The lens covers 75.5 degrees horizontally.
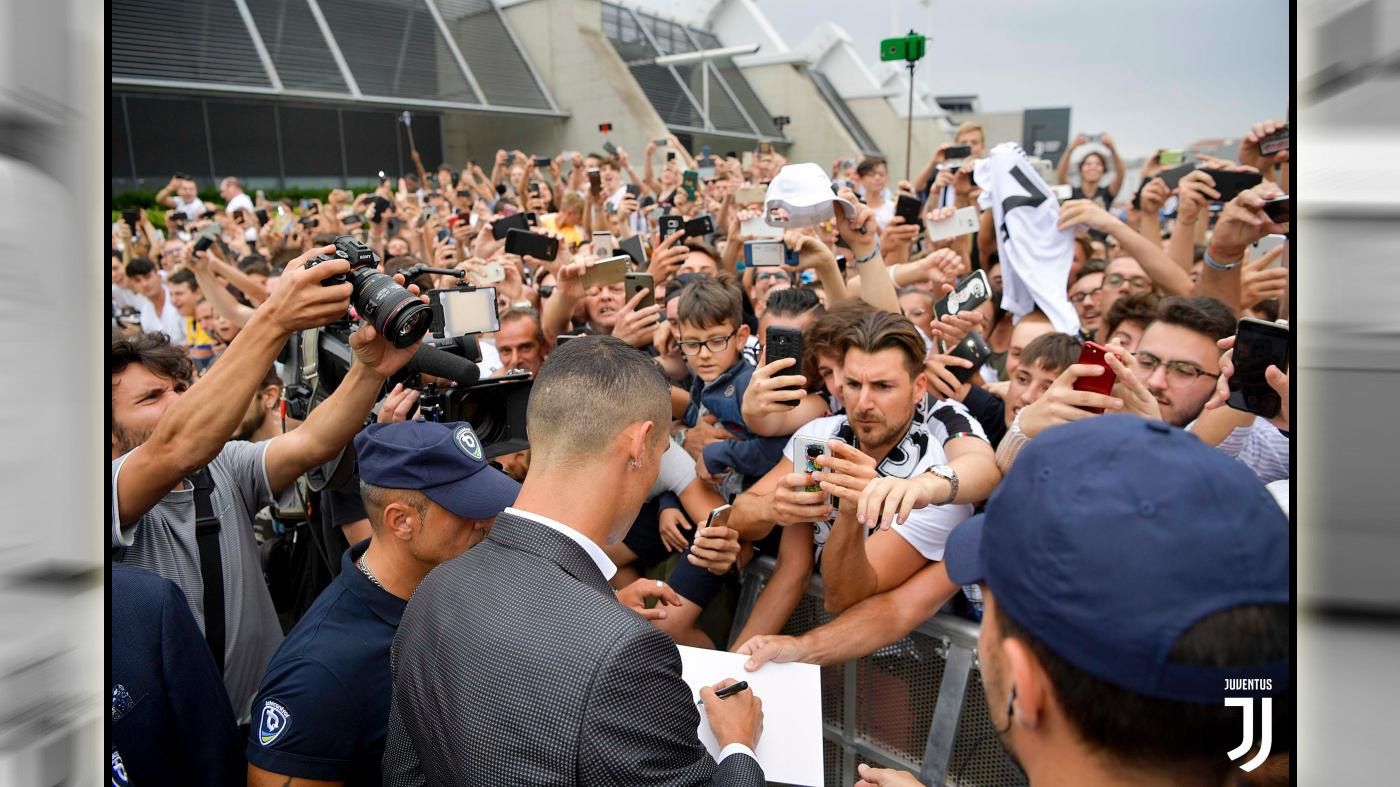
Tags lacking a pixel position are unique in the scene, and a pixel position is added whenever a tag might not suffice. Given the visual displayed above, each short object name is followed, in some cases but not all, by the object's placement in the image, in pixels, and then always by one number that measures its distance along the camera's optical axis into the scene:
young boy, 3.23
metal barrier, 2.41
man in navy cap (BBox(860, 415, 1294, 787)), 0.98
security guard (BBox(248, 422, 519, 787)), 2.02
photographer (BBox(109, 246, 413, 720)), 2.26
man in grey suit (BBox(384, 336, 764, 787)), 1.52
